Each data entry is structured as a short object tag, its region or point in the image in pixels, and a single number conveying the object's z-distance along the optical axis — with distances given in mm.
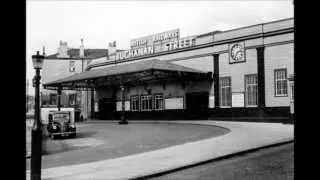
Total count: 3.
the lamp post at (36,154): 7941
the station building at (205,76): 28359
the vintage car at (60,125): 23031
